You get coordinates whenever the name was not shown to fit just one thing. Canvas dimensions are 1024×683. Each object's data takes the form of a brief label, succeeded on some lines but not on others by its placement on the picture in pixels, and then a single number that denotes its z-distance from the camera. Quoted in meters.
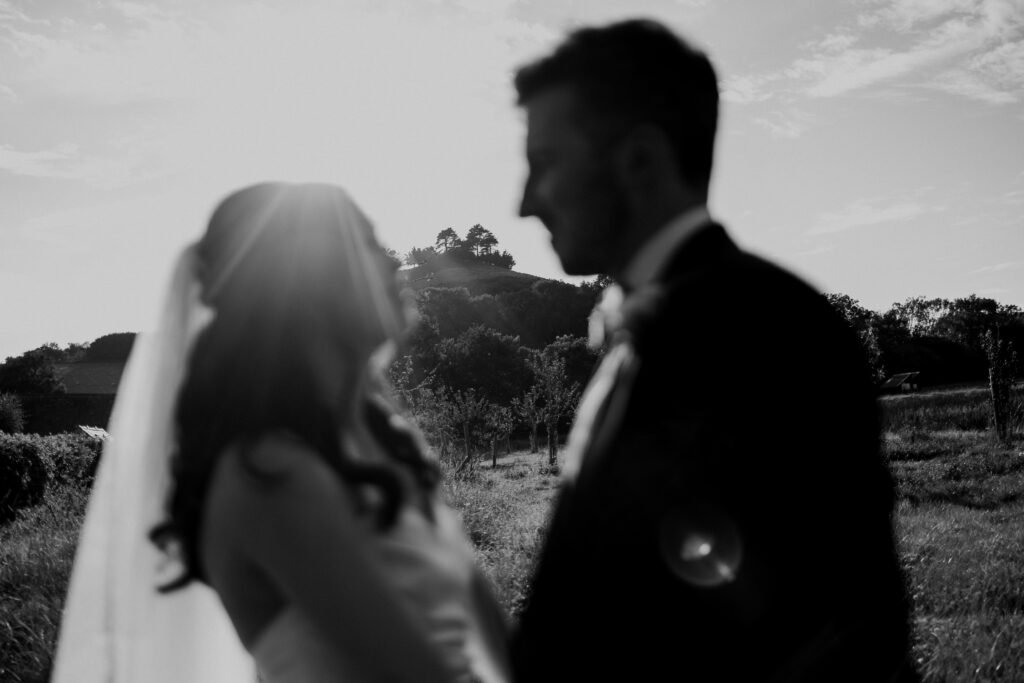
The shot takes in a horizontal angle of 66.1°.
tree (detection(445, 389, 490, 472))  29.55
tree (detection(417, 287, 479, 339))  53.12
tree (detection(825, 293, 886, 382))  31.61
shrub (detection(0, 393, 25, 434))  36.22
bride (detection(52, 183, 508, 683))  1.46
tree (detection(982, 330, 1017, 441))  21.14
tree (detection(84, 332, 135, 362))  59.78
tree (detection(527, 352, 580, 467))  30.97
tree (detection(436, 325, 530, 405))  44.03
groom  1.36
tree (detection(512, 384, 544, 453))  35.03
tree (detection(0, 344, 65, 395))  48.38
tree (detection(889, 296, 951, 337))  88.38
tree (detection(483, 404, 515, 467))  30.89
